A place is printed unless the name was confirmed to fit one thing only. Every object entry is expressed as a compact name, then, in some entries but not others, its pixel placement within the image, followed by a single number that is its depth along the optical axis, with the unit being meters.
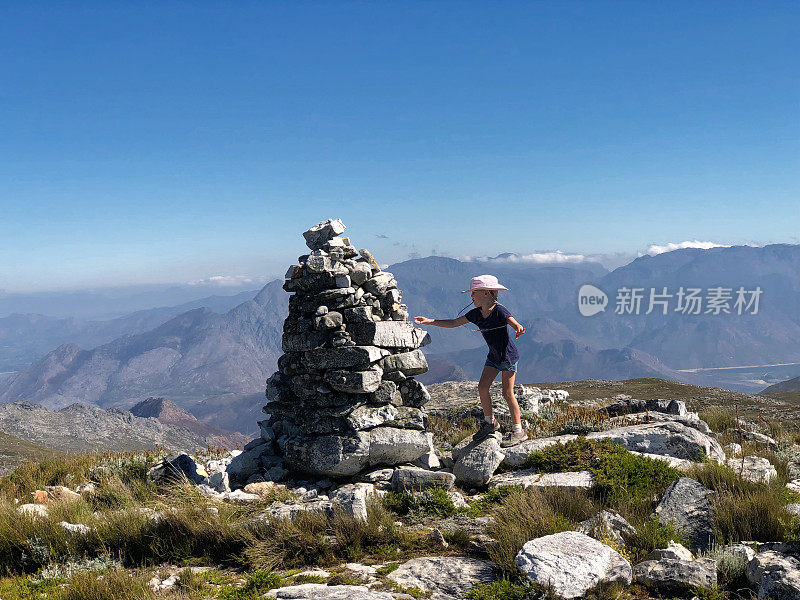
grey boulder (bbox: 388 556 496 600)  5.85
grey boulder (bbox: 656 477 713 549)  7.03
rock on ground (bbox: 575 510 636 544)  6.55
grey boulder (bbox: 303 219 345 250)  13.21
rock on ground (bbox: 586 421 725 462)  10.50
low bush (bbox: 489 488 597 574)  6.34
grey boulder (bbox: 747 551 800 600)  5.23
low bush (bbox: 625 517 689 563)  6.44
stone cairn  11.16
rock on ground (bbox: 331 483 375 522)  7.58
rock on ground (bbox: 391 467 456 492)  9.68
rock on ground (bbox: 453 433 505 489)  10.09
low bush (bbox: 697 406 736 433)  15.43
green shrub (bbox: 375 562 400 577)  6.29
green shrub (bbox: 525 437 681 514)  8.07
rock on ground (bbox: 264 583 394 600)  5.38
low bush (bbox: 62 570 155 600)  5.76
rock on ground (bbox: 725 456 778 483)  8.69
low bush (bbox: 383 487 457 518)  8.64
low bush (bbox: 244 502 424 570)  6.90
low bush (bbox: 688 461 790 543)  6.82
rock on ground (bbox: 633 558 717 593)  5.58
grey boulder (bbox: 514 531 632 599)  5.42
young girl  10.91
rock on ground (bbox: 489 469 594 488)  8.86
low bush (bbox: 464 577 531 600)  5.43
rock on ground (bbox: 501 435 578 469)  10.58
